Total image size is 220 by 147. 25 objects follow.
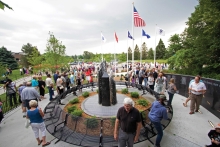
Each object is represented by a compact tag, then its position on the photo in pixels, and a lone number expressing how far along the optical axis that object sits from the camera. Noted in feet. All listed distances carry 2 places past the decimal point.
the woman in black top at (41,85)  32.12
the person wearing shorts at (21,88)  22.63
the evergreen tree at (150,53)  258.65
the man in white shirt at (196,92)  20.45
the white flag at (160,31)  50.41
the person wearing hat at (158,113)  12.26
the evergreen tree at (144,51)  284.31
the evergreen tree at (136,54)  278.63
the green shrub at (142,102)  23.75
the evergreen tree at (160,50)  226.58
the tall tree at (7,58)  118.73
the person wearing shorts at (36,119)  13.14
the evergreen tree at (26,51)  143.68
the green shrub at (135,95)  28.19
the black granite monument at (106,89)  23.59
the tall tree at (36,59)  87.38
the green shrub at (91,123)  14.96
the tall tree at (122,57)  213.25
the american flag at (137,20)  43.01
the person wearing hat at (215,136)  10.54
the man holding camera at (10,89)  26.40
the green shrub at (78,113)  19.14
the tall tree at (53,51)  69.56
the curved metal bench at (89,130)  13.93
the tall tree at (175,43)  75.20
